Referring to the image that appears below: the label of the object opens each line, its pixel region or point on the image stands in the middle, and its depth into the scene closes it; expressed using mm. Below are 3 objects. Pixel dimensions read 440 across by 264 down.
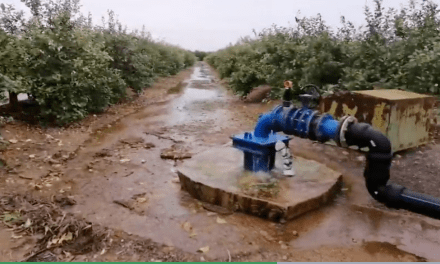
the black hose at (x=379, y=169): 3225
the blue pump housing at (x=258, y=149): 4418
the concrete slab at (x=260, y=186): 3953
